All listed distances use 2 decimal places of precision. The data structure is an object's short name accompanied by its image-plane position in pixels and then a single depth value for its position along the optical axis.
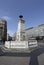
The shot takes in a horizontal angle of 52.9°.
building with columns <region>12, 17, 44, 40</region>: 35.77
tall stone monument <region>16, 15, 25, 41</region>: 11.54
